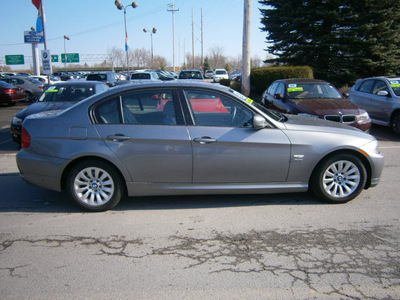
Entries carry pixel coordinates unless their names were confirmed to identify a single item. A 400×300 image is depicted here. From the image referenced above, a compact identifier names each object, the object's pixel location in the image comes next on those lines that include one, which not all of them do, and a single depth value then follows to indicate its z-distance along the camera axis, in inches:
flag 729.6
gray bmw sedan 175.5
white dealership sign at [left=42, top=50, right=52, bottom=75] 579.2
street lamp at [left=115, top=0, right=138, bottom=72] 1056.8
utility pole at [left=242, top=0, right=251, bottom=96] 638.5
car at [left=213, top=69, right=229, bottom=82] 1705.2
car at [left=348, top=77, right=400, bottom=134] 390.3
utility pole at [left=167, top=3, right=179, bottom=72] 1998.0
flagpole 707.8
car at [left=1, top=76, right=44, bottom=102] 855.7
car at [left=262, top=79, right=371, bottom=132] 323.6
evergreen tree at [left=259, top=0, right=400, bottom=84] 749.9
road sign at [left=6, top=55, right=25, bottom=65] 2728.8
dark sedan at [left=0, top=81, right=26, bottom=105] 717.9
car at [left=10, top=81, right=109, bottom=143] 344.8
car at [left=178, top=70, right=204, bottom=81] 818.5
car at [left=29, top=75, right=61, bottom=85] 1182.6
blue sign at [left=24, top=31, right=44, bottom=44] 749.3
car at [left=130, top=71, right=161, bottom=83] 856.3
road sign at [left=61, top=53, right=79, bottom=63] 2928.2
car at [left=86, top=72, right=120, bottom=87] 775.7
